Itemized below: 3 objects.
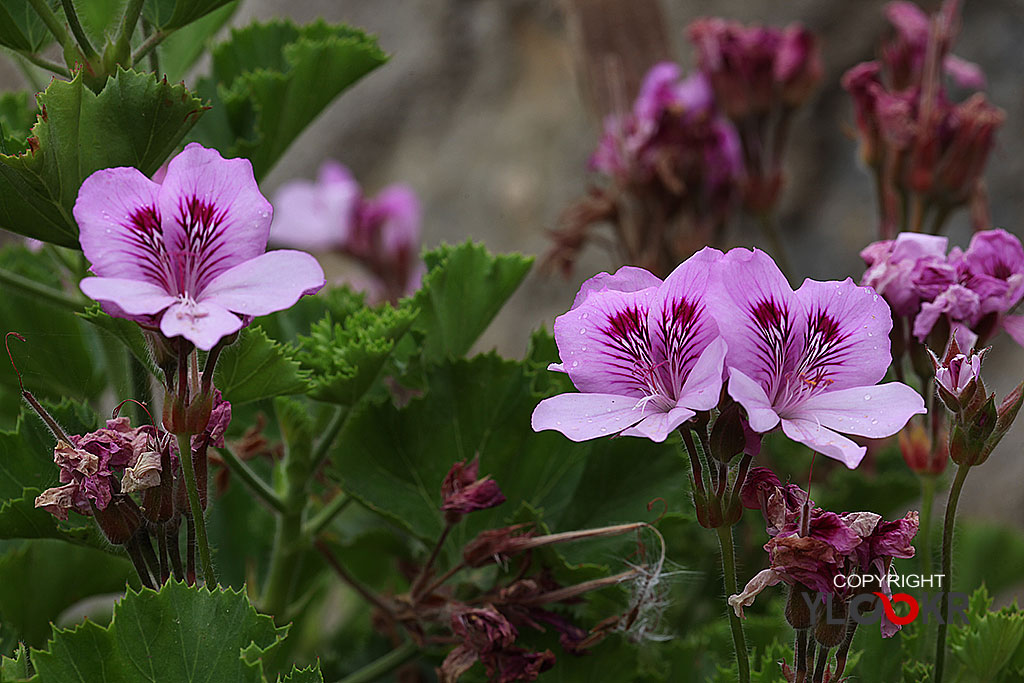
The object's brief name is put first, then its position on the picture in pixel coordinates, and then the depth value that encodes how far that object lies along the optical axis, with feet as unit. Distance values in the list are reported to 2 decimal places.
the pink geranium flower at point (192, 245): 2.62
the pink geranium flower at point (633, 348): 2.63
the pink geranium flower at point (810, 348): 2.62
